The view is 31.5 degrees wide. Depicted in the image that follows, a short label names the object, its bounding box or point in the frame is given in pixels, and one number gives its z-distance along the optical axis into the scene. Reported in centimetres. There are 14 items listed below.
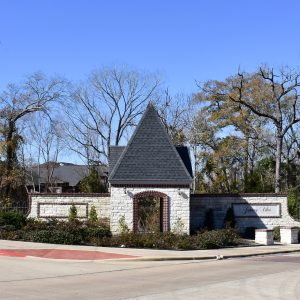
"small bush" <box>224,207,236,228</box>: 3055
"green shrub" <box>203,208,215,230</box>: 3078
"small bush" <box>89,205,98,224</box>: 2959
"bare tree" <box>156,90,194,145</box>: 5434
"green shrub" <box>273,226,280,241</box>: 3063
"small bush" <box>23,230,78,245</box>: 2481
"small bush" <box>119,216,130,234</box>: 2790
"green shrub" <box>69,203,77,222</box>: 2976
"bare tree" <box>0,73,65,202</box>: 4697
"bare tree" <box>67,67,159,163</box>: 5619
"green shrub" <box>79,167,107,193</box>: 4025
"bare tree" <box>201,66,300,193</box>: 5093
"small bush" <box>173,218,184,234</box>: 2814
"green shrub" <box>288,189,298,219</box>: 3300
